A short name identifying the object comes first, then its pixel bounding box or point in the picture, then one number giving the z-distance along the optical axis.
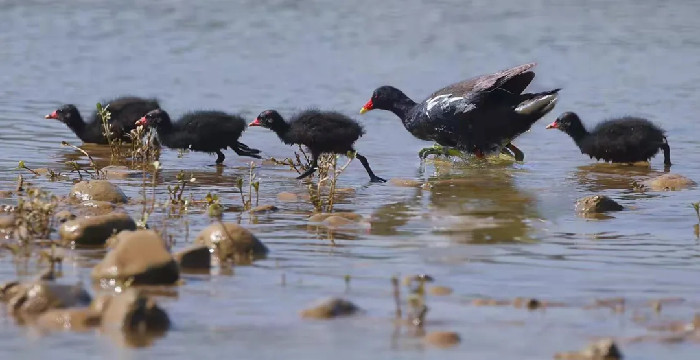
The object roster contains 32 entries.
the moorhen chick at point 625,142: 27.58
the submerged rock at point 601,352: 11.95
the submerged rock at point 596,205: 20.48
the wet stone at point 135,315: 12.84
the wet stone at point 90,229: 17.08
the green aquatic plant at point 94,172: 23.28
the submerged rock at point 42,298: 13.52
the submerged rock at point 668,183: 23.50
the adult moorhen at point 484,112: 27.08
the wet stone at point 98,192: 20.64
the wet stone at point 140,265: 14.73
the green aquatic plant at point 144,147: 23.65
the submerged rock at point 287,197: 22.11
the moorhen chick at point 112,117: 28.97
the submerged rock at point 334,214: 19.48
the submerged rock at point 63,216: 18.50
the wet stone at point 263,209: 20.36
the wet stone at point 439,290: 14.60
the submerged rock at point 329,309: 13.51
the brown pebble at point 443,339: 12.65
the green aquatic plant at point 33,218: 16.84
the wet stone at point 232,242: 16.42
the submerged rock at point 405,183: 24.44
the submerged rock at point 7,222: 17.72
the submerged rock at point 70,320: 13.02
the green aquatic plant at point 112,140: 24.66
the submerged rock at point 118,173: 24.36
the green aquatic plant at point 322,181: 20.53
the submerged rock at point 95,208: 19.80
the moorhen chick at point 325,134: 25.05
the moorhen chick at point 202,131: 26.69
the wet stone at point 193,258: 15.70
